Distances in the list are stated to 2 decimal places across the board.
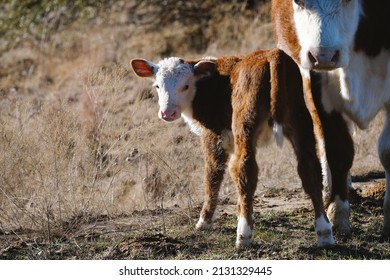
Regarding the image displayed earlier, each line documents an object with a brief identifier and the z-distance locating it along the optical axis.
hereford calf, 12.93
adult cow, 13.16
